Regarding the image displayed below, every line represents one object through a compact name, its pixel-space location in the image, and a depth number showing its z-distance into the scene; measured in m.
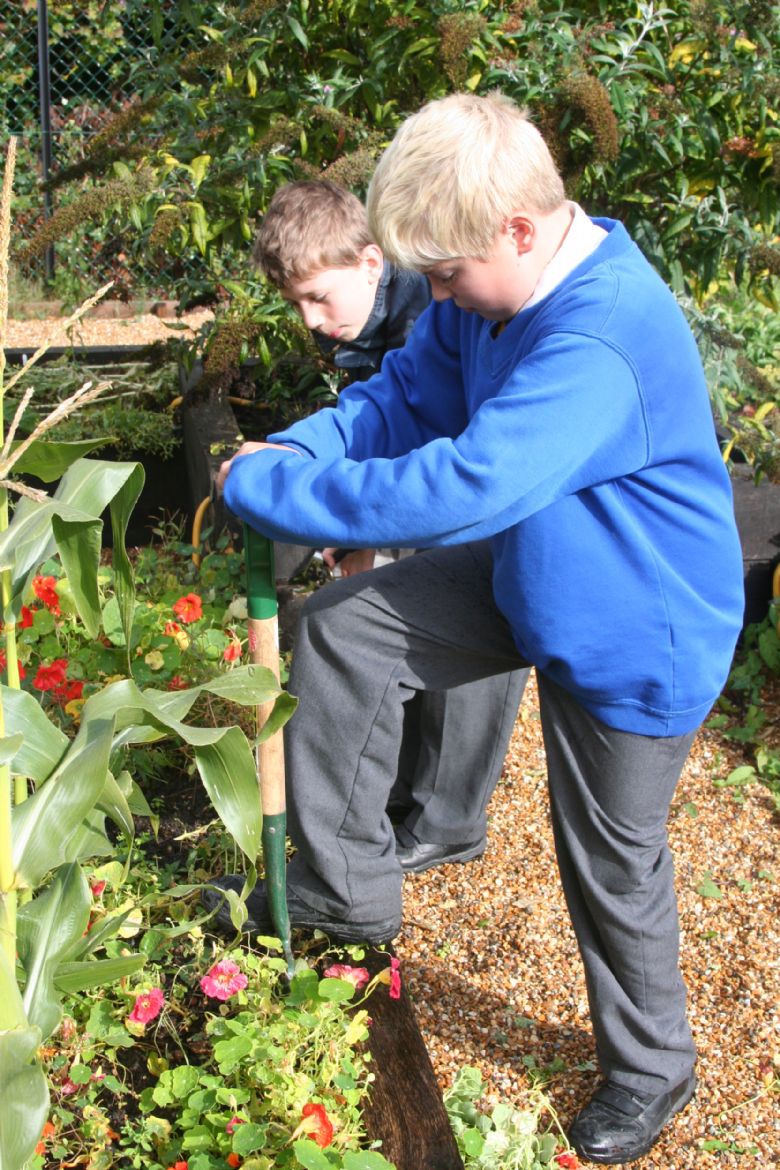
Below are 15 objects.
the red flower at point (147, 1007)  1.92
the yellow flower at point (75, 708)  2.57
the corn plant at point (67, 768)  1.61
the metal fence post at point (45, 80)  7.64
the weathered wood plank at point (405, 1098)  1.84
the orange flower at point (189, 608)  2.84
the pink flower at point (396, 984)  2.12
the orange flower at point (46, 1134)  1.78
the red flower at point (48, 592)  2.88
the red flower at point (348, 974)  2.06
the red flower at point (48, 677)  2.56
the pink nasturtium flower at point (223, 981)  1.98
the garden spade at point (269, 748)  2.01
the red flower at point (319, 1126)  1.73
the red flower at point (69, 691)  2.69
